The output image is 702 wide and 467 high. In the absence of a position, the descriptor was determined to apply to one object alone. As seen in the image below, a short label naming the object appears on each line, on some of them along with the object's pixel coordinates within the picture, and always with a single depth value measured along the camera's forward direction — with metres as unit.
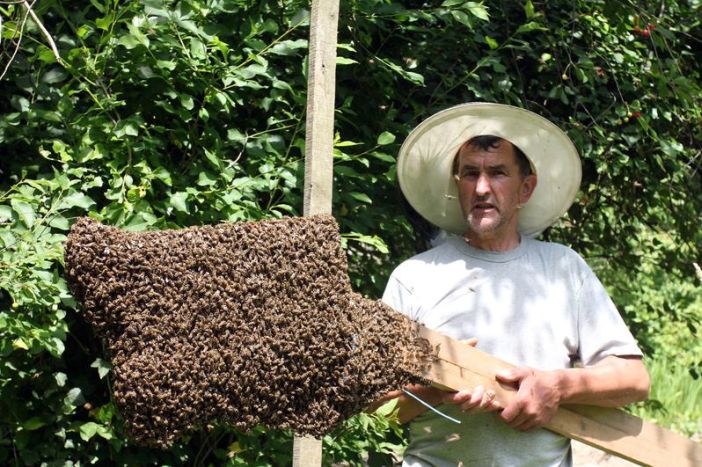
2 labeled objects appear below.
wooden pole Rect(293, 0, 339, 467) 2.96
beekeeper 2.98
